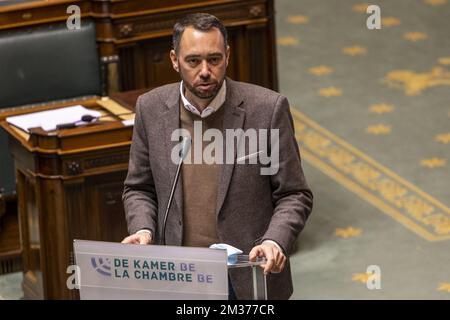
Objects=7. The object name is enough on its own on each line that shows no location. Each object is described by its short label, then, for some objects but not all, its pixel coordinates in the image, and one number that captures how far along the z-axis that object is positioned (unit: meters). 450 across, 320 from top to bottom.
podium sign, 7.34
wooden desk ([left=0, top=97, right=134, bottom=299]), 13.41
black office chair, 15.05
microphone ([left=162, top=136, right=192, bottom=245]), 8.29
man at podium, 8.48
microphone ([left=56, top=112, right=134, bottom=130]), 13.61
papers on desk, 13.84
